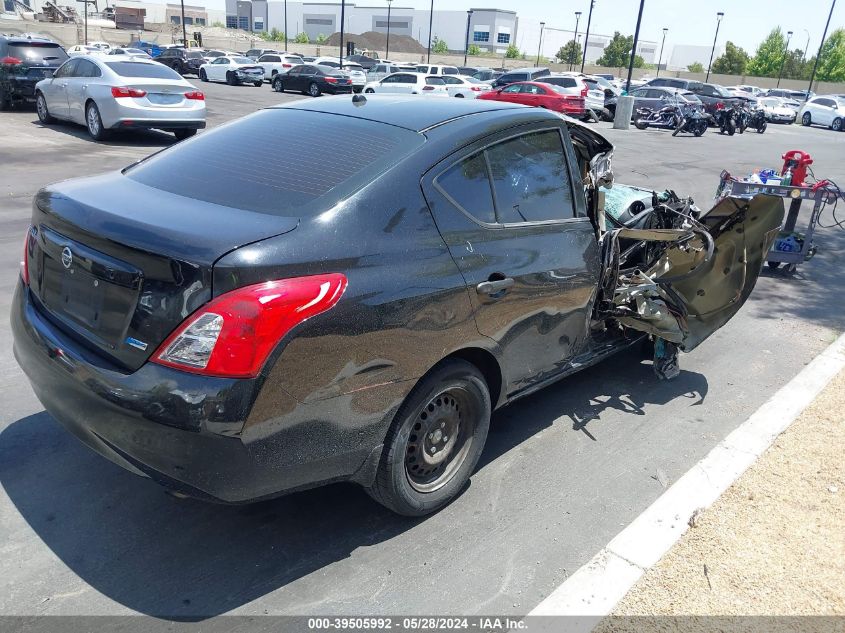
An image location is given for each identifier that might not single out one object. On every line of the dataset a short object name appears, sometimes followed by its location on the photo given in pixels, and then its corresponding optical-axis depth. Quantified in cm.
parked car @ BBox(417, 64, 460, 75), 3382
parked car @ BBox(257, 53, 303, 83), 3931
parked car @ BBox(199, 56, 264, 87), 3722
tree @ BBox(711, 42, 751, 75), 8600
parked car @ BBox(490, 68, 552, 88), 3182
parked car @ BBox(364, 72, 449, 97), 2868
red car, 2528
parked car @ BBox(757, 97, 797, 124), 3984
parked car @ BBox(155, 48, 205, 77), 4131
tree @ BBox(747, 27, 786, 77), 8638
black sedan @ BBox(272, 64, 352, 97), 3294
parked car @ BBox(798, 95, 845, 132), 3791
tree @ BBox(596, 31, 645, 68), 9119
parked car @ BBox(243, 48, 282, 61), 5154
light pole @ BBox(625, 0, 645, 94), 2895
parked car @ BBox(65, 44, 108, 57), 4262
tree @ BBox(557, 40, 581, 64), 8644
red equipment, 735
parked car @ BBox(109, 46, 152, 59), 3753
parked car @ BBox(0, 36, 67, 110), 1684
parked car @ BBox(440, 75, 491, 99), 2911
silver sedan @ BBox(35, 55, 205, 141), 1317
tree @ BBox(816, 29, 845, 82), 8175
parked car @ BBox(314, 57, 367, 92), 3450
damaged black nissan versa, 248
